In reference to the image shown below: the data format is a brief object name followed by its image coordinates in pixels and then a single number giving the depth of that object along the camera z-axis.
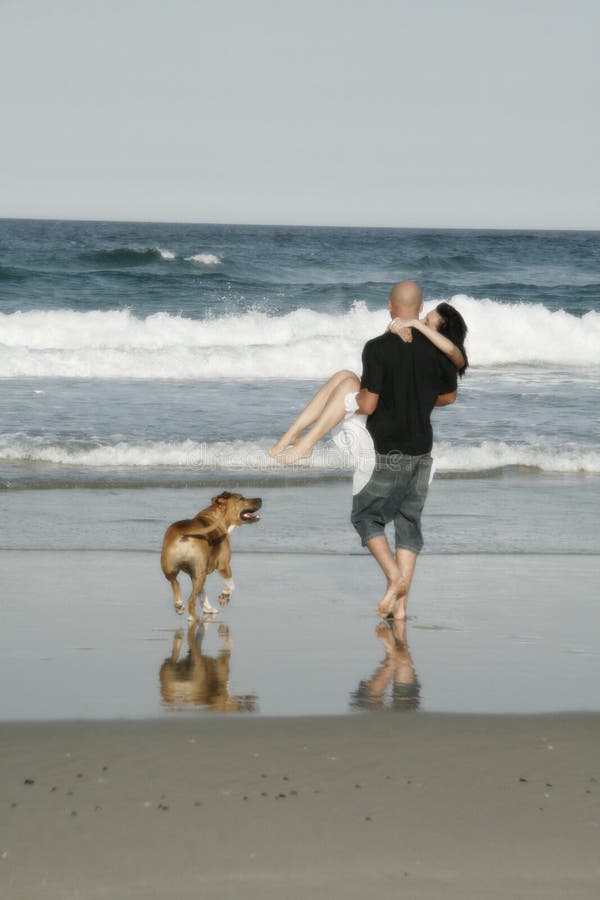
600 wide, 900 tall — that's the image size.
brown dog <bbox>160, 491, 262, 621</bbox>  11.62
